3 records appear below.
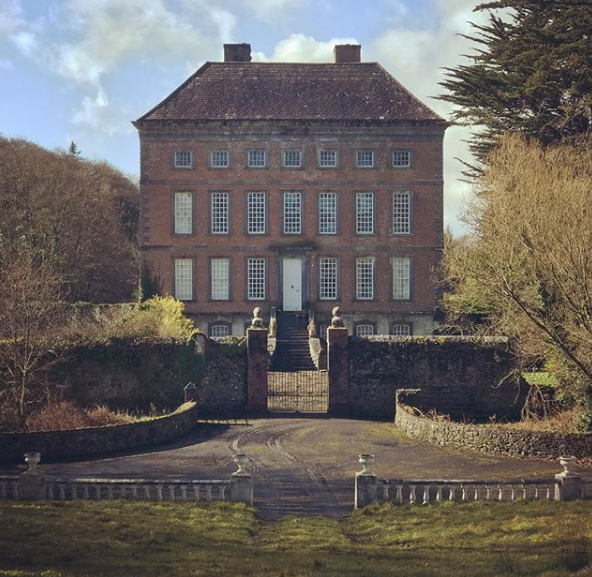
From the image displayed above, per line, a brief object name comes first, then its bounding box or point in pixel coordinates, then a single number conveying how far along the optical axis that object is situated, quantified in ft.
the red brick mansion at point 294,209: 157.79
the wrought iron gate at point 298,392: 107.76
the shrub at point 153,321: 111.04
